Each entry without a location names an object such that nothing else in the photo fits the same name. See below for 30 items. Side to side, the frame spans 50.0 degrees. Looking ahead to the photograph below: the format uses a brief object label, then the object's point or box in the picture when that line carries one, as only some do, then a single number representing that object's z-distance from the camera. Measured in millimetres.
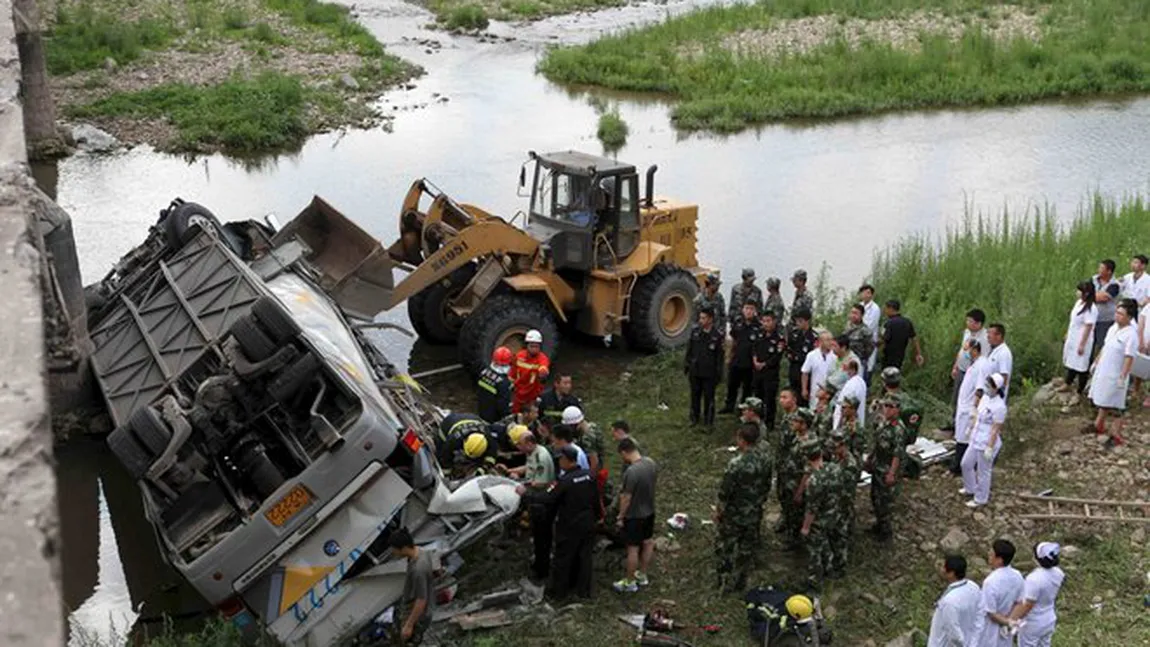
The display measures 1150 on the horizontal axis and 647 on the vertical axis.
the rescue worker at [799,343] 11906
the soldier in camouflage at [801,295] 12093
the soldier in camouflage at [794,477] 9367
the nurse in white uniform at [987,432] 9898
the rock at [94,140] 23844
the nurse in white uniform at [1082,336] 11500
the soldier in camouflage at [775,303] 12109
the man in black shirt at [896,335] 12234
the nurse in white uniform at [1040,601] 7609
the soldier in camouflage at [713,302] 11875
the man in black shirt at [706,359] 11844
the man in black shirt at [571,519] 8789
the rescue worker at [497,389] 11305
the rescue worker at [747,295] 12297
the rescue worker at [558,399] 10531
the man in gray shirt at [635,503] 8961
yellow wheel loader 12914
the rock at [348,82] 29031
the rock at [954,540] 9680
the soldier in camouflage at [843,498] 9070
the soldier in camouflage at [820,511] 8977
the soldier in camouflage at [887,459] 9541
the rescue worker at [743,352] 11812
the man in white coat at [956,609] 7453
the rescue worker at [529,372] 11344
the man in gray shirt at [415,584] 8164
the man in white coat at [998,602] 7645
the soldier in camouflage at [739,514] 8930
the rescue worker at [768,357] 11750
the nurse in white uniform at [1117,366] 10562
